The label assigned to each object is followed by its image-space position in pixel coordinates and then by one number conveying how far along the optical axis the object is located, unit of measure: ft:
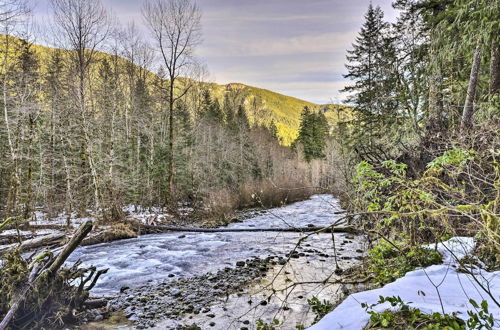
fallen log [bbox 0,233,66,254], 26.17
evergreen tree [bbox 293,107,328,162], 147.54
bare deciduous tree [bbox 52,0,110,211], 44.21
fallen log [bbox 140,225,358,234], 41.62
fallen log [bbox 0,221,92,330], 11.83
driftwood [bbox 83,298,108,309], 16.39
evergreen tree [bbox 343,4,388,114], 77.32
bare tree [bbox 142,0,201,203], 57.62
